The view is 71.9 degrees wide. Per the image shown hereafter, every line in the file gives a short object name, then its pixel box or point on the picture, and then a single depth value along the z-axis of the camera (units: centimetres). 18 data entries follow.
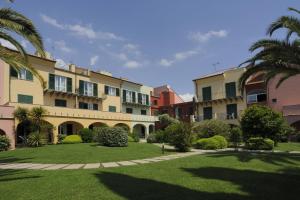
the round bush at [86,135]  2081
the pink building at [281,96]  2343
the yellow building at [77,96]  2077
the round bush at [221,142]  1630
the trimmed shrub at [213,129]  1949
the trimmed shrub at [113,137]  1560
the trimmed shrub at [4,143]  1620
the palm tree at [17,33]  715
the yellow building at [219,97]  2907
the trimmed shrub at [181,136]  1394
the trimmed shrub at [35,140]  1689
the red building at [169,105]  3392
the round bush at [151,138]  2257
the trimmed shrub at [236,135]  1840
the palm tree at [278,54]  792
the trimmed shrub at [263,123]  1616
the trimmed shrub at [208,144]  1581
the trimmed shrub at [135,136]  2342
